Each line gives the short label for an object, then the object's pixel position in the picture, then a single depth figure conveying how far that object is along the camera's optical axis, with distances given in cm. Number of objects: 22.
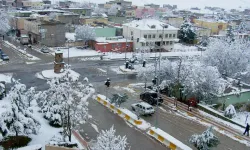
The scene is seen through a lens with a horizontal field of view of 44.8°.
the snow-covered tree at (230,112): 2442
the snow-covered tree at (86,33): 5244
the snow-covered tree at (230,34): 6439
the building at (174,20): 8885
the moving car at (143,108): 2395
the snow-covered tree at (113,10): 10759
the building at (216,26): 8350
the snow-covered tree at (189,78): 2707
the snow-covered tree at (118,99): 2491
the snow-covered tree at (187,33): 6550
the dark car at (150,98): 2697
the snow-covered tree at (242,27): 8656
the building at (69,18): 7088
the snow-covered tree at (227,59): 3716
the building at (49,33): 5166
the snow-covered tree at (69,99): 1698
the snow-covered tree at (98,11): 11394
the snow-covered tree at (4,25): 5641
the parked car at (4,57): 4109
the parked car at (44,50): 4762
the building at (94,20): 7379
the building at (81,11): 9756
